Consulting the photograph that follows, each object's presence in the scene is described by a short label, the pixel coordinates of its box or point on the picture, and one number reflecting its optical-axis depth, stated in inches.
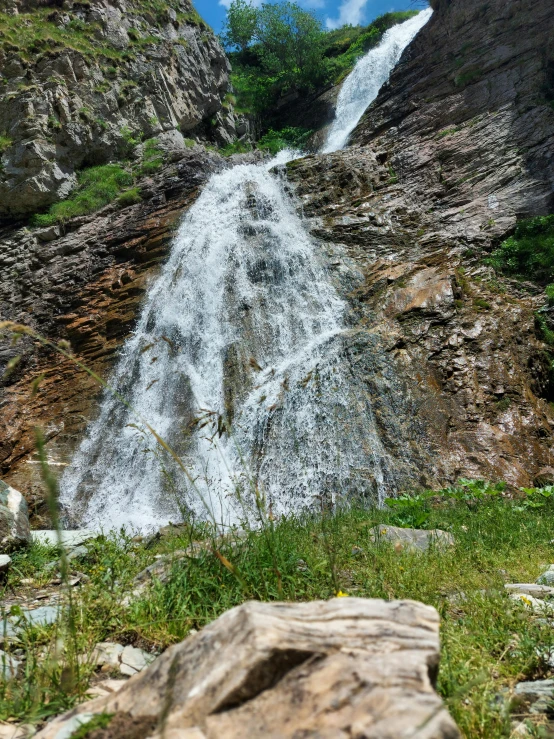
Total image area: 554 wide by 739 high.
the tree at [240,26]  1346.0
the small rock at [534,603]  99.6
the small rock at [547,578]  124.3
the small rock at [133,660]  82.3
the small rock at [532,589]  112.6
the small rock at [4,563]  145.1
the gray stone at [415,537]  156.7
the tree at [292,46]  1162.6
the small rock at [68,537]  184.5
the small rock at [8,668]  71.4
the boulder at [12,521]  169.5
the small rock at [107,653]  83.2
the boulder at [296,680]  40.5
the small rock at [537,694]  68.1
